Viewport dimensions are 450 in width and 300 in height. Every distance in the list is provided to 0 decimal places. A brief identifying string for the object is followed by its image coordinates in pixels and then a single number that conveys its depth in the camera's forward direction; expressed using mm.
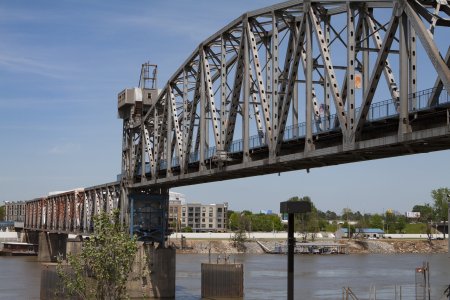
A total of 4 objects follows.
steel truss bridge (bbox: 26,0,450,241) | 36625
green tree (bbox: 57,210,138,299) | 38938
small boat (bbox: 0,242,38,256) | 176162
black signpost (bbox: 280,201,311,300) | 36406
